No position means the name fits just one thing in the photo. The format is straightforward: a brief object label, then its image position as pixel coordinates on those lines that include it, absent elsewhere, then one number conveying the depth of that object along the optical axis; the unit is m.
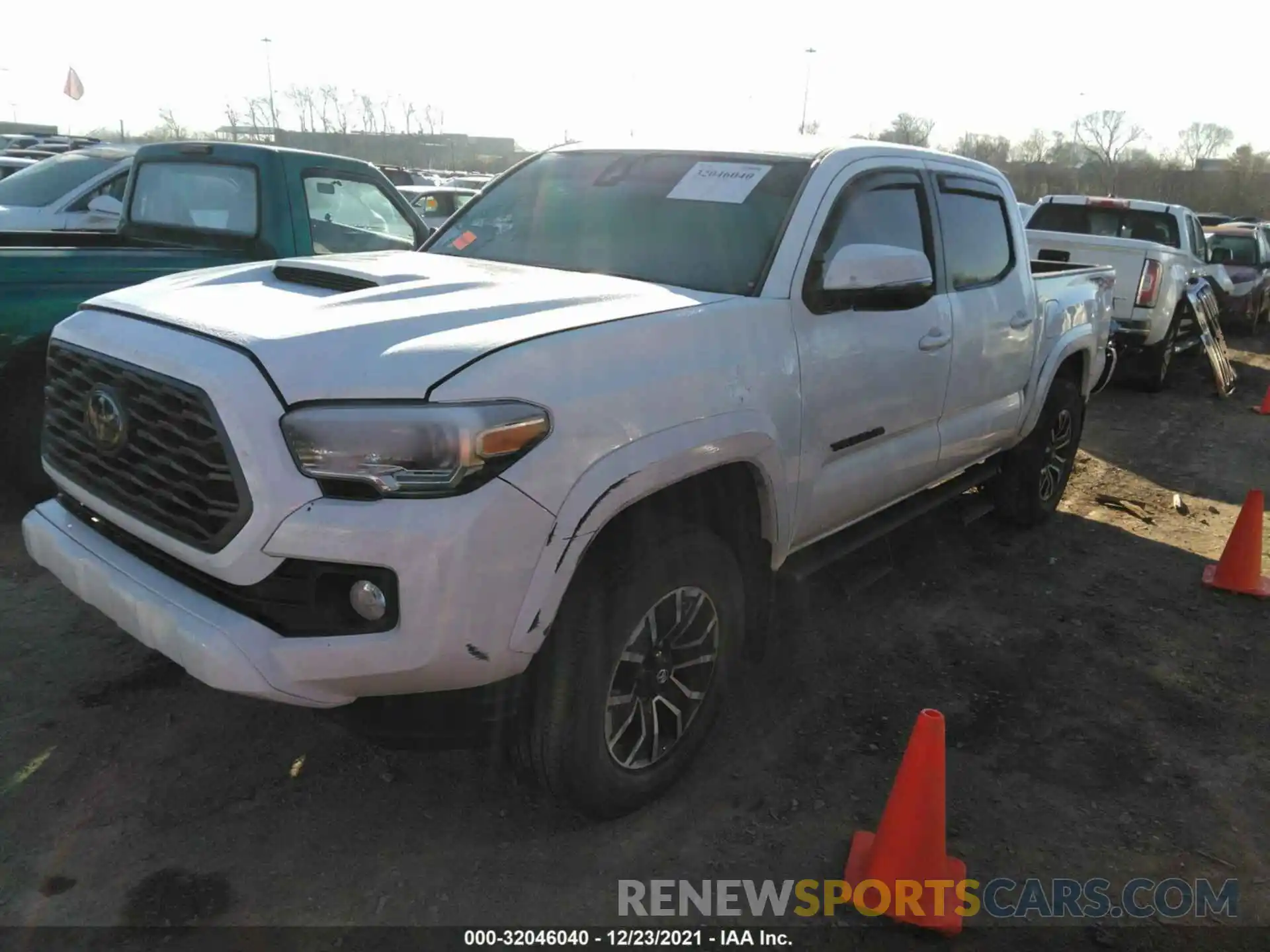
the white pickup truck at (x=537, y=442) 2.22
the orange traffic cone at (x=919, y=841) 2.62
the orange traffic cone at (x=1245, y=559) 5.03
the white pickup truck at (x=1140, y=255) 9.96
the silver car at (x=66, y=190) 8.82
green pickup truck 4.47
